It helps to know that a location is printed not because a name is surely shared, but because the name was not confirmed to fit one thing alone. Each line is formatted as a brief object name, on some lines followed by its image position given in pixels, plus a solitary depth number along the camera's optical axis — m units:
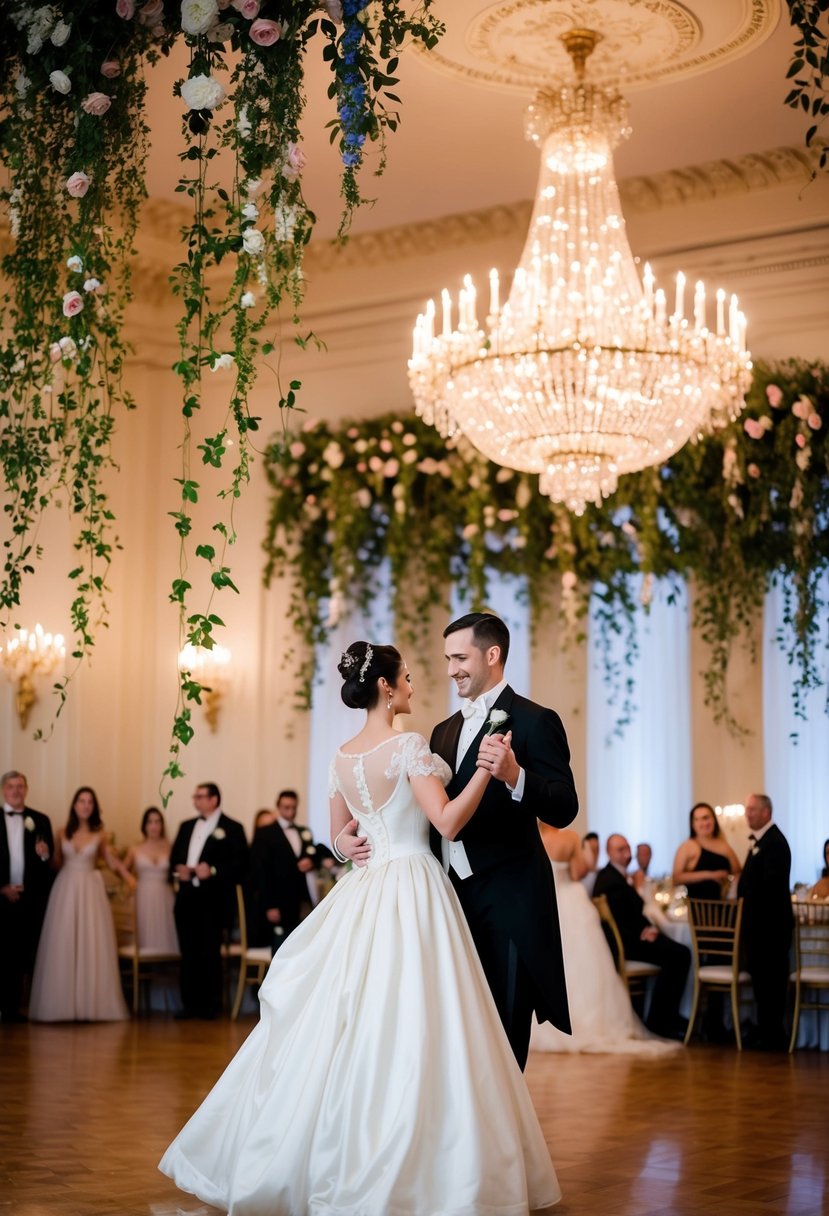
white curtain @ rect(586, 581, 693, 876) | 10.43
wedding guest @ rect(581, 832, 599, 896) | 10.02
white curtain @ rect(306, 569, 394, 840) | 11.49
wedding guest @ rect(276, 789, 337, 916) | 10.70
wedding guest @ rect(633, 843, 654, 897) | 10.14
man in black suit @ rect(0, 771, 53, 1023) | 10.25
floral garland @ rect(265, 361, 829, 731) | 9.75
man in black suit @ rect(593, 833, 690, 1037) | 9.44
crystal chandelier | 7.66
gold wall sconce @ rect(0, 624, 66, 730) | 11.13
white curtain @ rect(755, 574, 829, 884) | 9.86
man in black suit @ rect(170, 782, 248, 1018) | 10.66
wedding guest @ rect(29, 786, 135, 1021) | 10.27
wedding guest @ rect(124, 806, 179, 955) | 10.96
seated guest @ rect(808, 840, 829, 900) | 9.27
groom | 4.46
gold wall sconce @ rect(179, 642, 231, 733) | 11.81
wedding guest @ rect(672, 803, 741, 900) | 9.63
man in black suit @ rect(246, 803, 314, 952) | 10.46
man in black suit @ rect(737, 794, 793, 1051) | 9.09
